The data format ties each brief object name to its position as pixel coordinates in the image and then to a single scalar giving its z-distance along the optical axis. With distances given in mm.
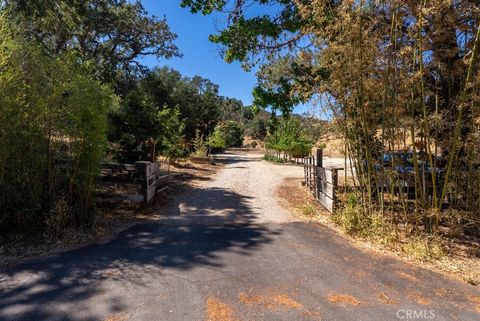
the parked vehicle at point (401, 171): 4391
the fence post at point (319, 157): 7488
